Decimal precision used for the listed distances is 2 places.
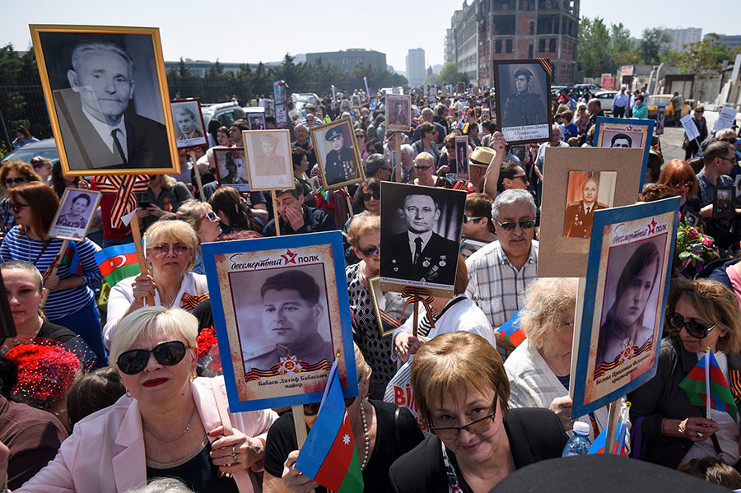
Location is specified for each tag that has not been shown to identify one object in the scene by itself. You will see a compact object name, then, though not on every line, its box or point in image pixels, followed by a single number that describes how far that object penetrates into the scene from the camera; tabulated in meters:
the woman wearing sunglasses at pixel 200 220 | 4.31
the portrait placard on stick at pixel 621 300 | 1.68
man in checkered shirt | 3.51
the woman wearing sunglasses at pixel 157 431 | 2.01
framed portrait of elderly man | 2.88
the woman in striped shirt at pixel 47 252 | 4.14
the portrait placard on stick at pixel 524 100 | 5.20
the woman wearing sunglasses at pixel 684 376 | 2.60
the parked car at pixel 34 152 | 9.95
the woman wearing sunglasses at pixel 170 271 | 3.47
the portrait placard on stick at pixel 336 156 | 6.11
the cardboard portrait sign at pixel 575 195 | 1.91
